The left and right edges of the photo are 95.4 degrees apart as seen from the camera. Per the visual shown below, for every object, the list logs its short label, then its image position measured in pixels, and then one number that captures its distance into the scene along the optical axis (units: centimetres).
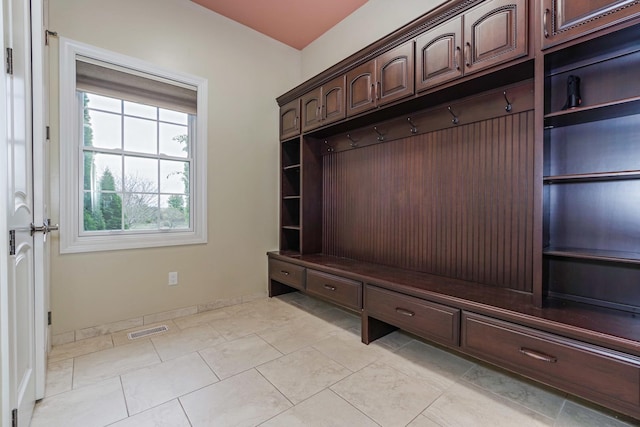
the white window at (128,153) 237
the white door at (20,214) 113
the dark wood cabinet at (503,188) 145
